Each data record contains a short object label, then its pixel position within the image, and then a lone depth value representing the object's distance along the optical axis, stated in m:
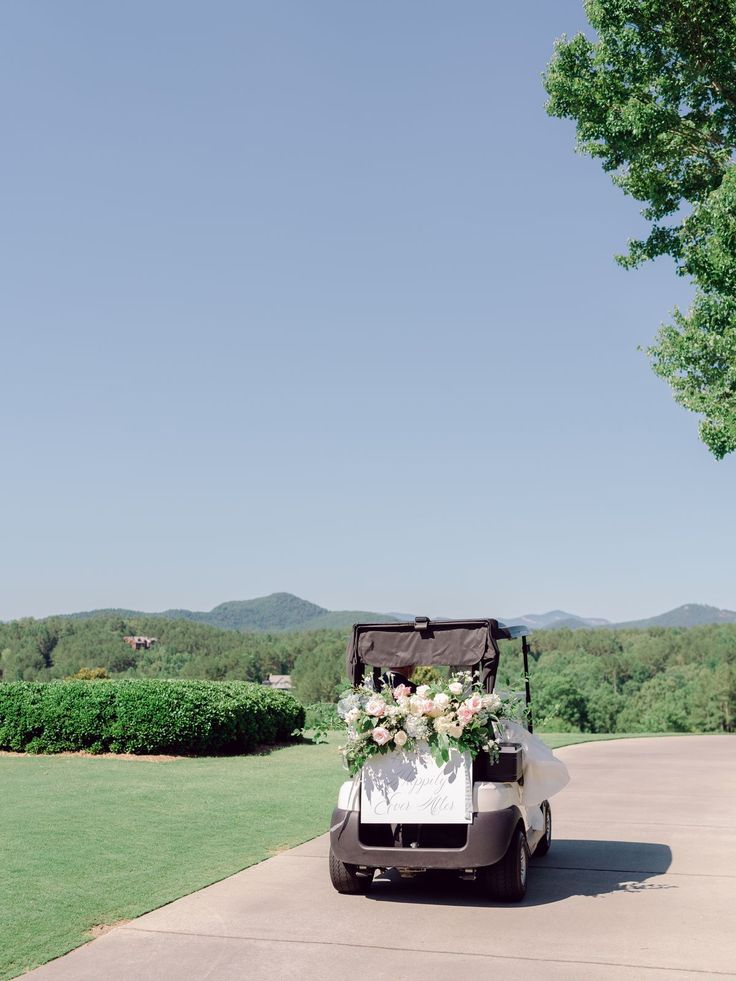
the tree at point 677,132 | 15.27
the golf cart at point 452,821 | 6.58
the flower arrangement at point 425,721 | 6.75
